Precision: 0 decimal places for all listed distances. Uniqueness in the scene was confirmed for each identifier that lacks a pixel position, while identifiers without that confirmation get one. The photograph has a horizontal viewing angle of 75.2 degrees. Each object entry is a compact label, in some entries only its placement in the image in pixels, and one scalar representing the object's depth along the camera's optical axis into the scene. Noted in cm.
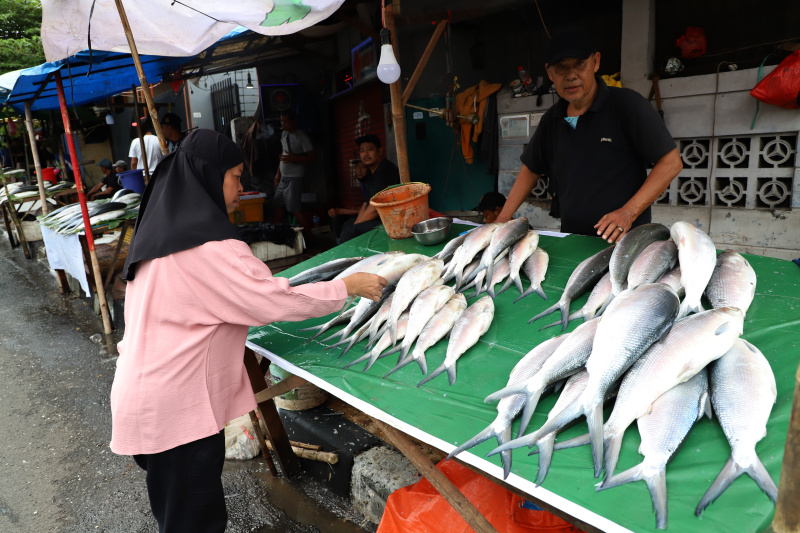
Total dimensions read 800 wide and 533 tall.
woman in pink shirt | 204
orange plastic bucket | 386
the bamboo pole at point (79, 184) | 600
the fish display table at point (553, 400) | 132
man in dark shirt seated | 631
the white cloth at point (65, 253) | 714
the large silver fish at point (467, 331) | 219
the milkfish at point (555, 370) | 172
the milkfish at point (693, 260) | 202
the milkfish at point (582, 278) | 237
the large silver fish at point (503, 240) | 290
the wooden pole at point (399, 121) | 443
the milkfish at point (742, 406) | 131
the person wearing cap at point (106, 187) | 1125
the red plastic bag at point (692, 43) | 524
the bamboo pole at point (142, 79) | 362
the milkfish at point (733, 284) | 204
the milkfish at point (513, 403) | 165
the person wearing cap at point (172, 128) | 863
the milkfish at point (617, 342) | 157
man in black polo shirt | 286
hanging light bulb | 401
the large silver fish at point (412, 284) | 265
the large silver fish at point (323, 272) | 347
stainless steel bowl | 366
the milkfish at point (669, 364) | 152
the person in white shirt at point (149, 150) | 1044
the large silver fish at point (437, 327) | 234
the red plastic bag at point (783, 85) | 439
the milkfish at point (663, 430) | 135
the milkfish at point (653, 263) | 222
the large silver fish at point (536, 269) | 264
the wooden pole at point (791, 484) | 75
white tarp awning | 421
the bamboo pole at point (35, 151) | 877
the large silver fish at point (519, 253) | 277
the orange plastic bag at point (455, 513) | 208
